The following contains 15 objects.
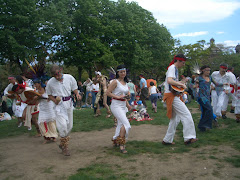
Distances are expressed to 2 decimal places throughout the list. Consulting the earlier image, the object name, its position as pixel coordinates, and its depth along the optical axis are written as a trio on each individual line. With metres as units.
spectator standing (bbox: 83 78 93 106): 16.80
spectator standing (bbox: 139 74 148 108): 12.91
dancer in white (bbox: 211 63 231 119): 8.48
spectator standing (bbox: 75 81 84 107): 19.47
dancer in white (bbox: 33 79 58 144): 7.01
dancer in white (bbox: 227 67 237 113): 8.67
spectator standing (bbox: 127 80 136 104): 10.90
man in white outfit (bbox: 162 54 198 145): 5.47
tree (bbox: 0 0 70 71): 19.89
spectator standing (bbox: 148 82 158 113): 12.33
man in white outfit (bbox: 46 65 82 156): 5.43
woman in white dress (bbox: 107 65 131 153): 5.44
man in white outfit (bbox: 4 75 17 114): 8.49
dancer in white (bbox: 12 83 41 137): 7.98
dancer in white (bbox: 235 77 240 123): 8.27
